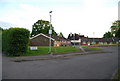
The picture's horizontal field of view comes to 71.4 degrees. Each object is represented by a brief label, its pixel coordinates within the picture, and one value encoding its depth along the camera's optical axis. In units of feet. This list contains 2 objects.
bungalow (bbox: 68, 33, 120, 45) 178.81
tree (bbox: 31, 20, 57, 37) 134.26
